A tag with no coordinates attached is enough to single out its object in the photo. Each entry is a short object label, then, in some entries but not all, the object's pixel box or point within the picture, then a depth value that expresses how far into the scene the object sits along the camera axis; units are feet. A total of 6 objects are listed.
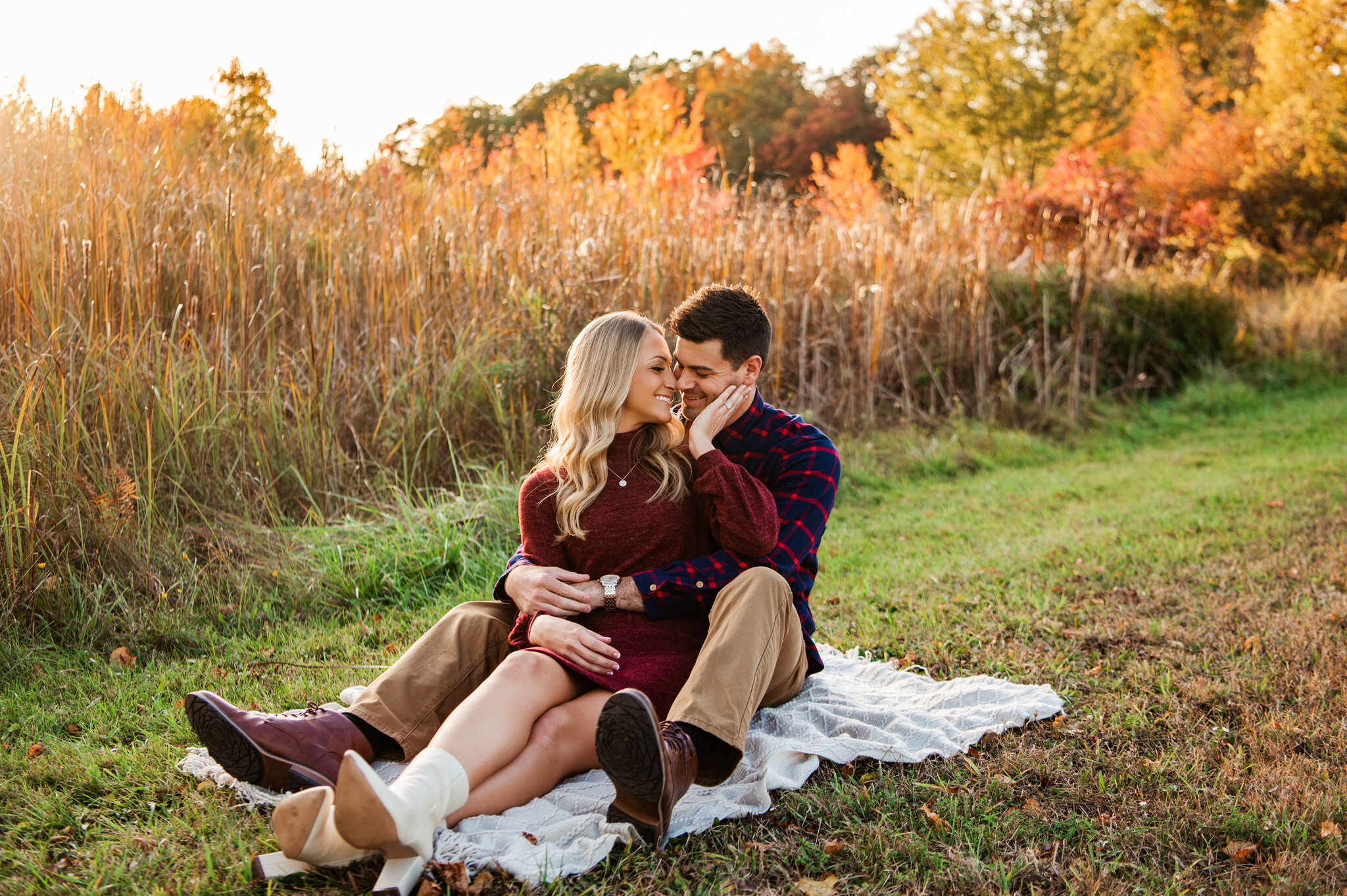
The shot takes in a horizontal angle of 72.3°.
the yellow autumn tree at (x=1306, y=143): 50.37
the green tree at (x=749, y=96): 76.64
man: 6.45
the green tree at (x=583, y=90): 75.82
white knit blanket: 6.36
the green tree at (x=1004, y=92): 64.64
